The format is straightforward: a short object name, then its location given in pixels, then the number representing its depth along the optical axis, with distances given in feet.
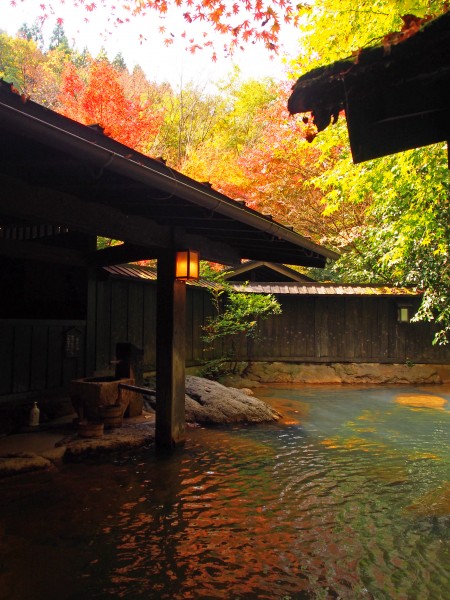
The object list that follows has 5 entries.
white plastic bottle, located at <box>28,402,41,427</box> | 23.25
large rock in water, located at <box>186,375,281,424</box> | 28.63
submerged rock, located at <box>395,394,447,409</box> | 36.40
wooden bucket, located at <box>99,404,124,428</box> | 23.58
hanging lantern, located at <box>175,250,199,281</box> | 20.99
